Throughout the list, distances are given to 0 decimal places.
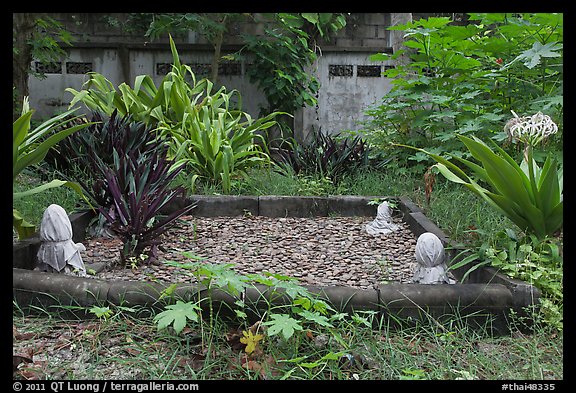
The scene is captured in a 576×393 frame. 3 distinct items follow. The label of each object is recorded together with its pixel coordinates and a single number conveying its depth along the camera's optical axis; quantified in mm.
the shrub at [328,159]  4941
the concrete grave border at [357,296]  1992
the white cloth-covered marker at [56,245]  2430
